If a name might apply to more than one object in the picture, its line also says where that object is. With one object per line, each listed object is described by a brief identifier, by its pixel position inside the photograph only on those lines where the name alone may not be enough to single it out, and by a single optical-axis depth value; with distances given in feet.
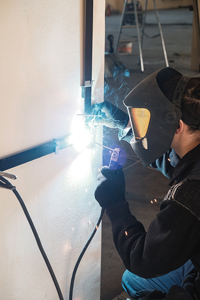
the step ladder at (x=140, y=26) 21.59
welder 3.81
